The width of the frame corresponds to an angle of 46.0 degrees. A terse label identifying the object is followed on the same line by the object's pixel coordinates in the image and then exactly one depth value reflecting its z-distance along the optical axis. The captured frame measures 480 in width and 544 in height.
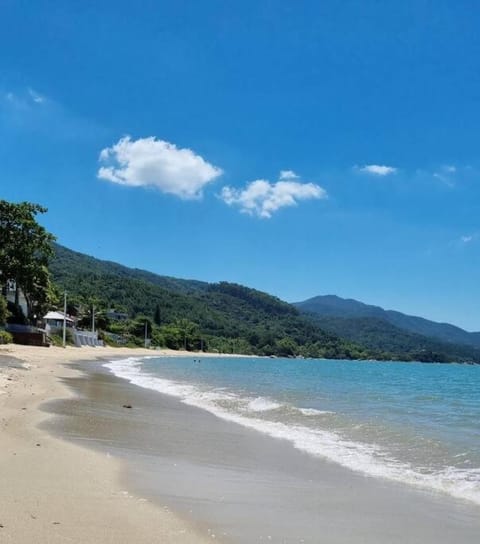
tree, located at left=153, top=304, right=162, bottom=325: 164.36
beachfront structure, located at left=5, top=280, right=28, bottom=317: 63.42
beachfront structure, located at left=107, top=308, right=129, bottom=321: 142.00
